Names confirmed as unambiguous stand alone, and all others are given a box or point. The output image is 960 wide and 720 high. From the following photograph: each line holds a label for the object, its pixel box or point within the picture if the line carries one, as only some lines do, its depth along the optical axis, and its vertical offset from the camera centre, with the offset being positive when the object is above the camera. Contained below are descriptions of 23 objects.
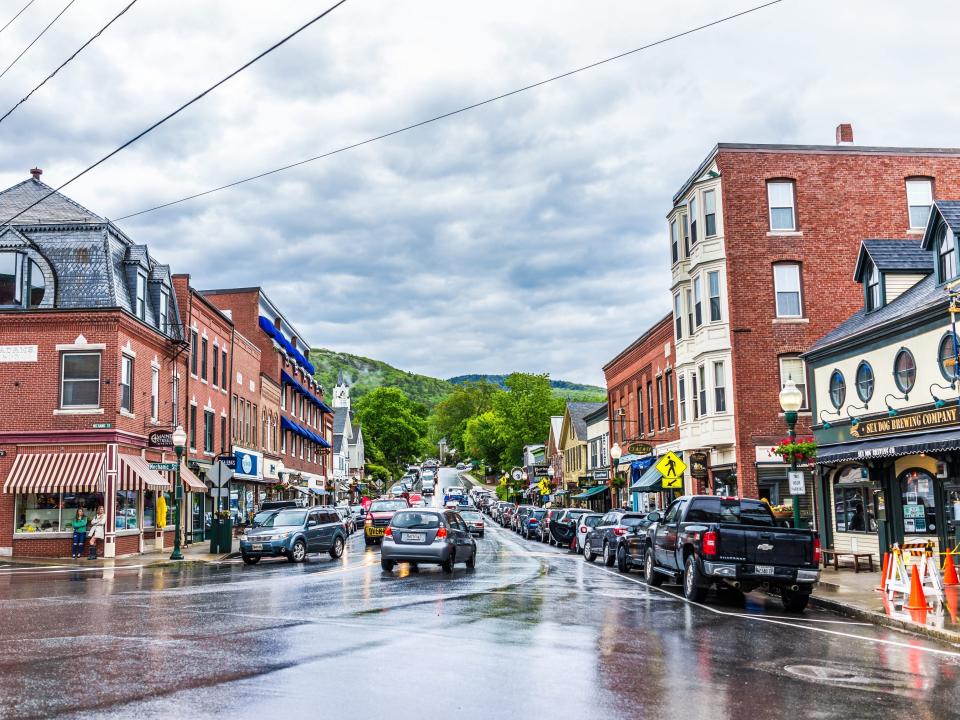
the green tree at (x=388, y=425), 136.00 +9.22
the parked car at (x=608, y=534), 27.23 -1.48
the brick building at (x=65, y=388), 29.67 +3.48
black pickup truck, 15.97 -1.34
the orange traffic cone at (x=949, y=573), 17.93 -1.86
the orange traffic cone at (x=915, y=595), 15.03 -1.87
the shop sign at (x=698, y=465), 36.50 +0.64
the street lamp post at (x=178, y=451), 28.64 +1.33
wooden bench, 22.59 -1.97
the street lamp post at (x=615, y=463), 40.92 +1.06
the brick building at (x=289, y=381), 57.47 +7.42
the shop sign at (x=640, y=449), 38.28 +1.39
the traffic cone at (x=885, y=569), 17.03 -1.64
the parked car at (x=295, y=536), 27.11 -1.32
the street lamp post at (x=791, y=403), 21.05 +1.69
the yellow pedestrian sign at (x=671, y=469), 29.12 +0.41
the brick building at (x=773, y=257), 33.88 +8.06
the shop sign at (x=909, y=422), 20.84 +1.28
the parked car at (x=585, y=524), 32.47 -1.38
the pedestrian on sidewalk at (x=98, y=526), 29.23 -0.93
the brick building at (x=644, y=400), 41.78 +4.15
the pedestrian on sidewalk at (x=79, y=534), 29.14 -1.16
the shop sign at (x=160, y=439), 31.28 +1.83
